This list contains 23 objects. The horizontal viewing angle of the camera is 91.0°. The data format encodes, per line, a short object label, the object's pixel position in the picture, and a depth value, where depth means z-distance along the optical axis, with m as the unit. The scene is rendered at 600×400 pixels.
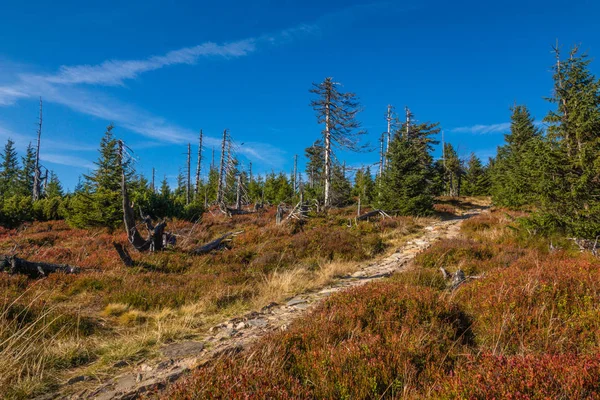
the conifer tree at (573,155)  8.94
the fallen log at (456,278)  6.51
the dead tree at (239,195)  23.43
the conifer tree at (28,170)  47.72
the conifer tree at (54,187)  44.14
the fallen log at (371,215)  17.84
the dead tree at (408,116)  31.88
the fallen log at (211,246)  11.60
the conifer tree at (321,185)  26.99
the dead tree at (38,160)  35.85
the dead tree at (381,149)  39.13
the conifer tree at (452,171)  42.00
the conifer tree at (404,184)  19.98
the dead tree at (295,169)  53.34
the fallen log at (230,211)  23.71
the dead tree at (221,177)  26.47
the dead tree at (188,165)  40.21
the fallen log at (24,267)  7.45
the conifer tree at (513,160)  17.47
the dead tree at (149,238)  10.33
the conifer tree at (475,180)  43.03
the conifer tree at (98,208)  17.83
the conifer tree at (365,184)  34.15
